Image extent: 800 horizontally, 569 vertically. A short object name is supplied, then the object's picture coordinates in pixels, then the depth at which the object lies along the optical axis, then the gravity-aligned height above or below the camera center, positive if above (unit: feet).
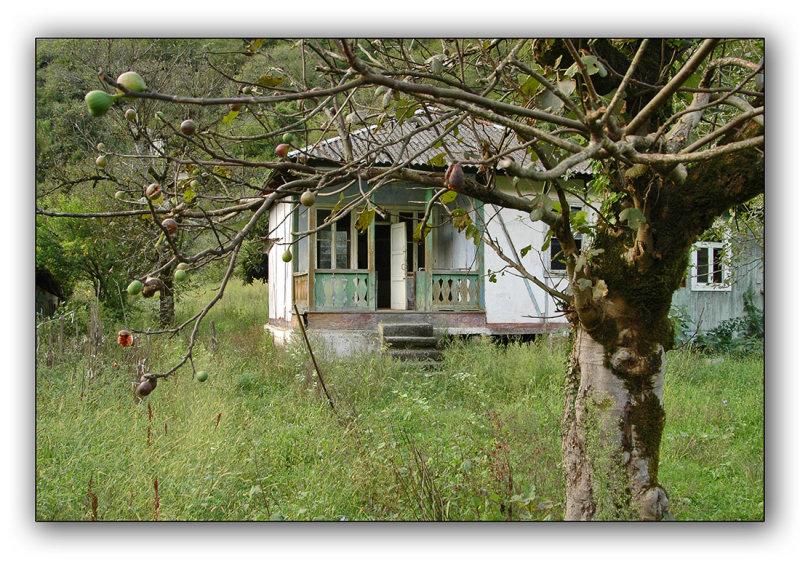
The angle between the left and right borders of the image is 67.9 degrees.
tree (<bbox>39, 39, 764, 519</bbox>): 5.95 +0.63
